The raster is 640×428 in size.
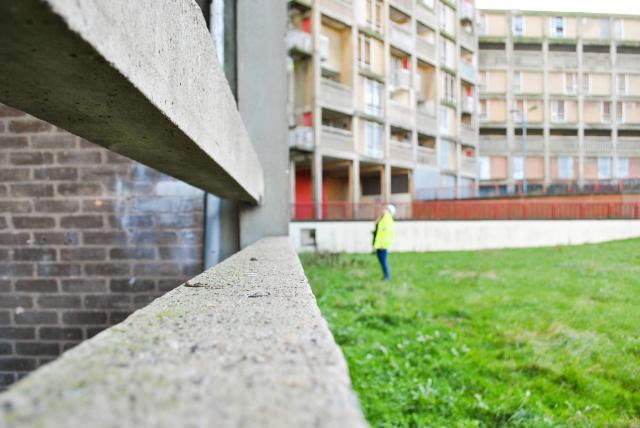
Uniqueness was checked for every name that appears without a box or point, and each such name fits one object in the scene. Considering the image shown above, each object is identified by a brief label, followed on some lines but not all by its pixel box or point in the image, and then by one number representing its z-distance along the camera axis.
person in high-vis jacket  10.09
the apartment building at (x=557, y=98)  37.94
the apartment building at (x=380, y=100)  23.00
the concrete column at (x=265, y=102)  4.36
